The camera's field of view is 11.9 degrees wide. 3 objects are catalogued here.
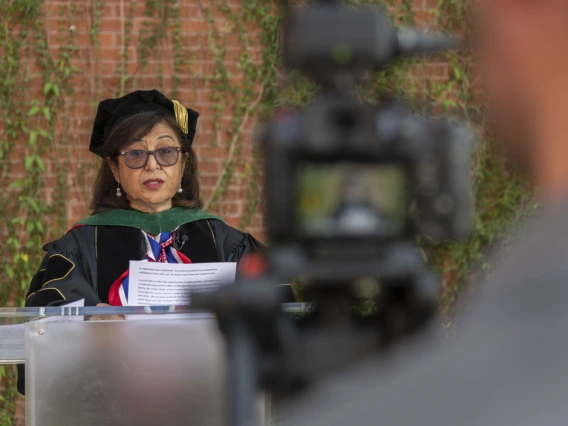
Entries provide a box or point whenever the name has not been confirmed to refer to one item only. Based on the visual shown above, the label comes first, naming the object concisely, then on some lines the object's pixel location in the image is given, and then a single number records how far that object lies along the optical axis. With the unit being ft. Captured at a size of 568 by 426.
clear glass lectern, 17.09
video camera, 9.99
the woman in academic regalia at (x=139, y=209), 19.92
